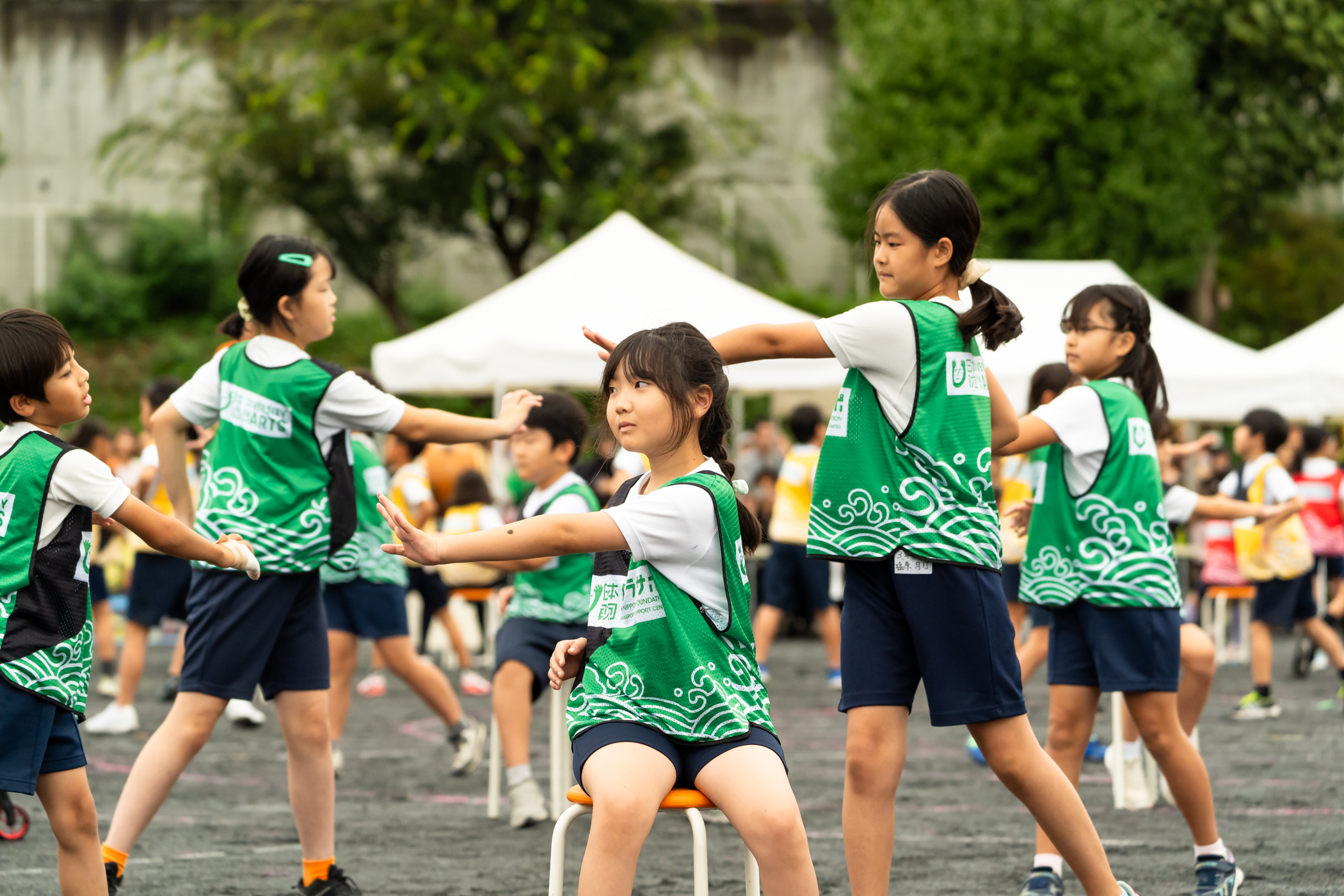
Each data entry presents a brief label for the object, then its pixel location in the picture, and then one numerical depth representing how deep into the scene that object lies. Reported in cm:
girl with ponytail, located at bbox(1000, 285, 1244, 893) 870
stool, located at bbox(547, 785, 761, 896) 586
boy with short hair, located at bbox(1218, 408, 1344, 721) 1794
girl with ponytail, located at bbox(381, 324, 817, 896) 590
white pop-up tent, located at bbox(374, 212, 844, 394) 2183
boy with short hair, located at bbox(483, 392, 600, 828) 1126
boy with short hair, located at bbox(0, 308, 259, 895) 687
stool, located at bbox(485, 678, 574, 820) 1090
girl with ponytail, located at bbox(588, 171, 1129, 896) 685
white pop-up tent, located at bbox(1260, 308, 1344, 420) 2391
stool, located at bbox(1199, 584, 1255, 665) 2225
